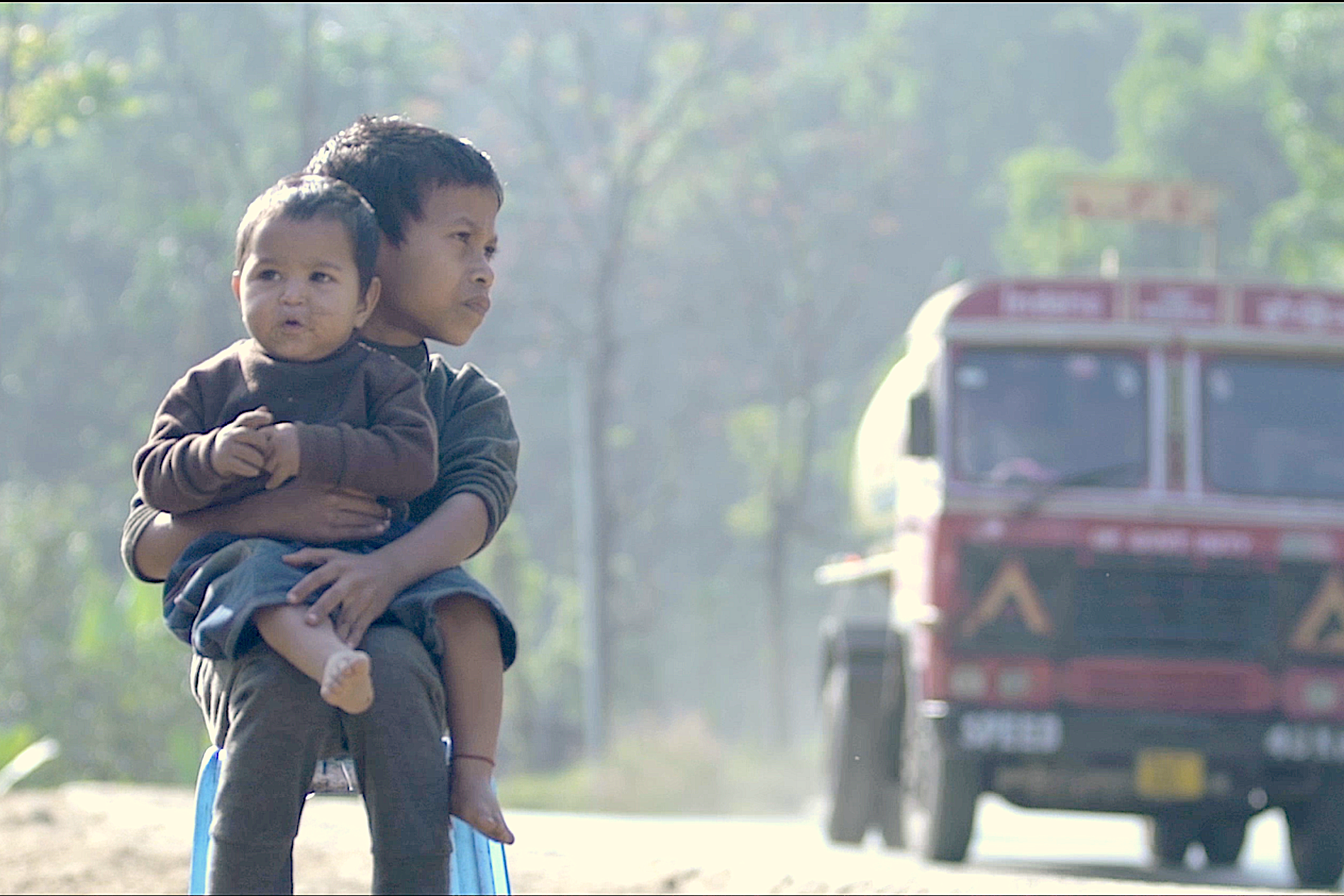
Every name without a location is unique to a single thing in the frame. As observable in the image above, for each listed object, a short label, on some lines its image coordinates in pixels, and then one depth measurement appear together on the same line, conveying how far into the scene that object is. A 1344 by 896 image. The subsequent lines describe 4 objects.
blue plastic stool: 6.45
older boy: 5.75
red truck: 19.34
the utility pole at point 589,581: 56.59
